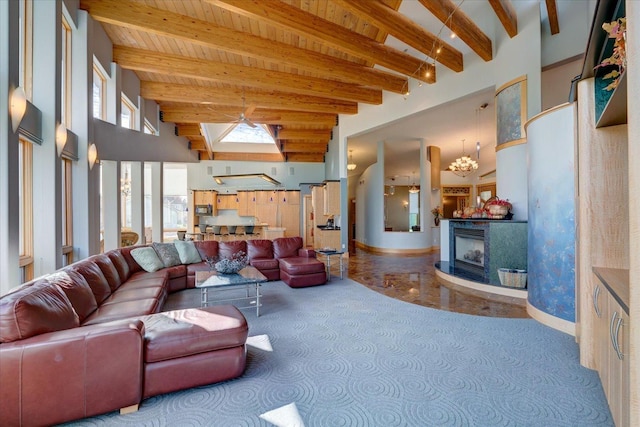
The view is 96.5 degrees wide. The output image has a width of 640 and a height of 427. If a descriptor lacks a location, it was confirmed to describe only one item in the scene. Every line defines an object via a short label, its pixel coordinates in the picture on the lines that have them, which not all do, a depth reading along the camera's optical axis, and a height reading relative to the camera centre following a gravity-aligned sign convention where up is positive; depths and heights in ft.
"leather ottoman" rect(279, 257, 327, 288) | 16.30 -3.43
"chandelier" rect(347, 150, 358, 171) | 31.30 +7.15
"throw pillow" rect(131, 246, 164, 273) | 15.15 -2.35
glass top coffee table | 11.93 -2.86
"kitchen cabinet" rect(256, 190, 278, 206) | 37.24 +2.26
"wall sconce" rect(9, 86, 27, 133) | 8.36 +3.30
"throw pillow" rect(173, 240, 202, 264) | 16.94 -2.23
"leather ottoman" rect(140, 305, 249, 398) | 6.46 -3.22
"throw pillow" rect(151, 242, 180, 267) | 16.17 -2.21
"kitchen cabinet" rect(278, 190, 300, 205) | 37.35 +2.24
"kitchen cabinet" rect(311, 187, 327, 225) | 31.04 +0.96
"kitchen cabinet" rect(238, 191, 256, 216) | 37.22 +1.50
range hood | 37.09 +4.32
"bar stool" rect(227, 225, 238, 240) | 32.12 -1.95
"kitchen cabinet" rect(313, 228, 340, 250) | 28.17 -2.43
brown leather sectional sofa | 5.36 -2.93
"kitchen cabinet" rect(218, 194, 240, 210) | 37.23 +1.79
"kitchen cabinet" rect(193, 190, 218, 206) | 36.04 +2.28
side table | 18.21 -2.52
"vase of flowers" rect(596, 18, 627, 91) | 5.30 +3.28
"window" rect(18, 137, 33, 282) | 10.65 +0.26
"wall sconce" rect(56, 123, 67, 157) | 10.96 +3.10
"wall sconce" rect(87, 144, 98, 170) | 13.71 +3.02
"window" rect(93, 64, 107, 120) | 16.34 +7.11
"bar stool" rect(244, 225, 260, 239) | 32.04 -1.85
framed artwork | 15.29 +5.57
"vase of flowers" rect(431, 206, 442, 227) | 31.09 -0.15
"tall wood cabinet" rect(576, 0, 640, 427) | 6.27 +0.18
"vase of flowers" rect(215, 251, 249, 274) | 13.66 -2.50
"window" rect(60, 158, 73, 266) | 13.19 -0.03
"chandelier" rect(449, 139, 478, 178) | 28.86 +4.83
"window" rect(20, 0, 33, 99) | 10.58 +6.35
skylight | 36.09 +10.24
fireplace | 17.04 -2.46
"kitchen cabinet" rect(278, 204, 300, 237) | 37.32 -0.39
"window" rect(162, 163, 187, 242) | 40.57 +2.04
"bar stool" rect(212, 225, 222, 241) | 31.35 -2.01
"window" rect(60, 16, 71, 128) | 13.15 +6.42
